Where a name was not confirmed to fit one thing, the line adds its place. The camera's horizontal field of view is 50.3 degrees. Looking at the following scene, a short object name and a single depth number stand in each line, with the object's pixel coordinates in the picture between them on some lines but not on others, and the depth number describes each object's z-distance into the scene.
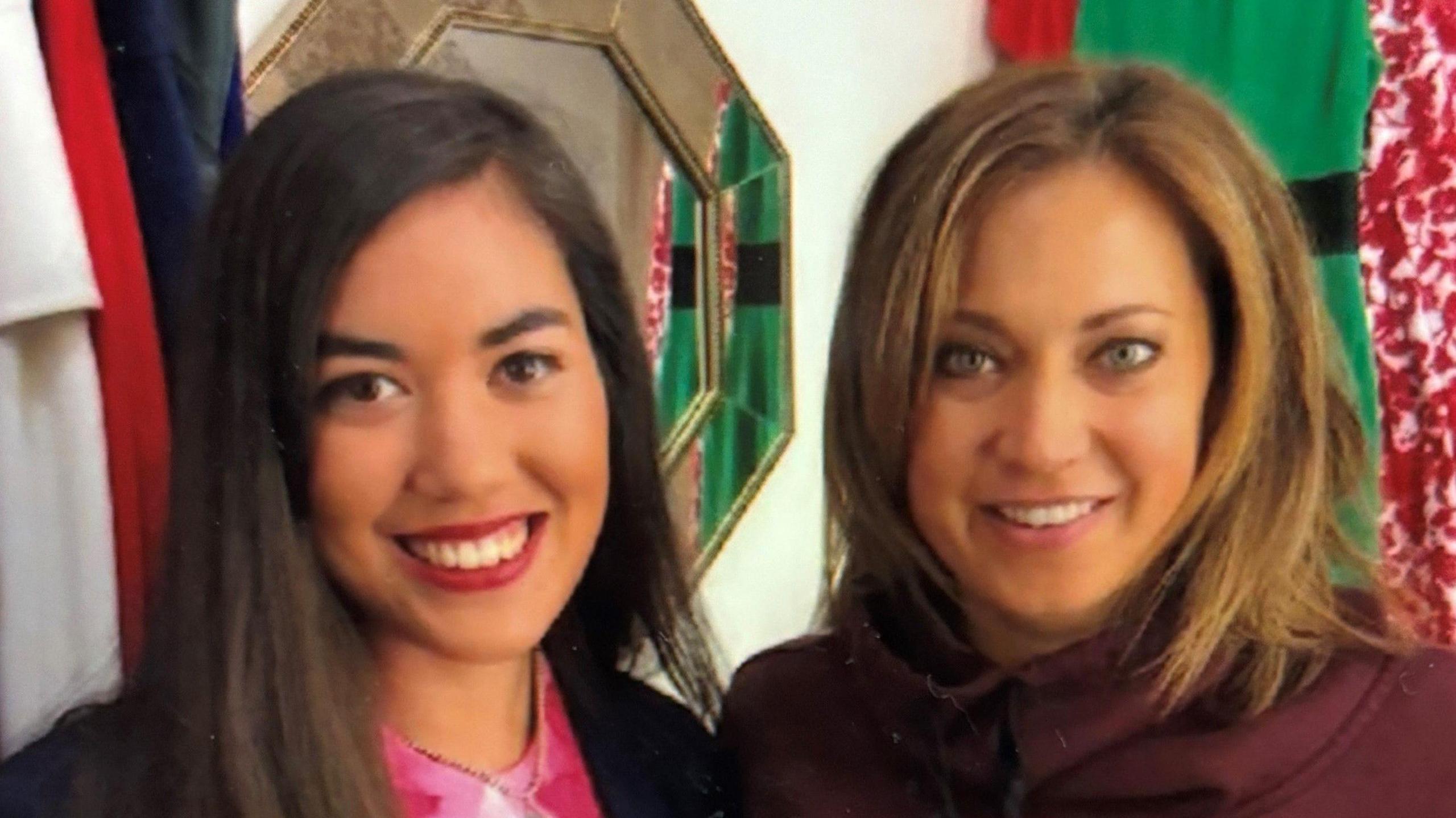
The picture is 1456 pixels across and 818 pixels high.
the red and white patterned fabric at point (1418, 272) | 1.55
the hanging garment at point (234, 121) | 1.02
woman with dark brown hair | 0.85
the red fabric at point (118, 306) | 0.89
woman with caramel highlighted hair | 0.97
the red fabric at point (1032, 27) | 1.97
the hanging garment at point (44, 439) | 0.85
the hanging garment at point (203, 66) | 0.95
